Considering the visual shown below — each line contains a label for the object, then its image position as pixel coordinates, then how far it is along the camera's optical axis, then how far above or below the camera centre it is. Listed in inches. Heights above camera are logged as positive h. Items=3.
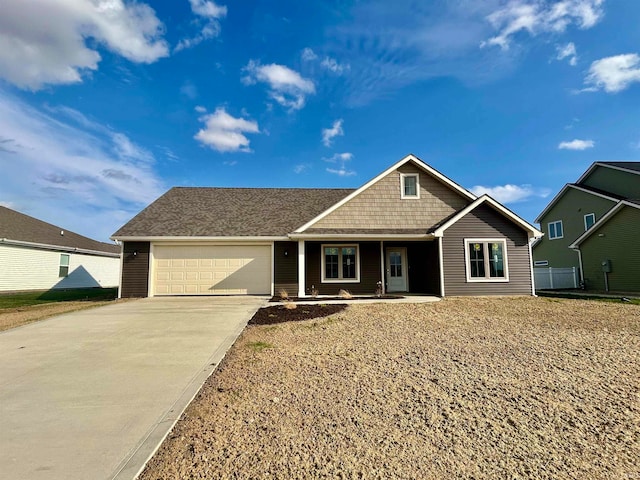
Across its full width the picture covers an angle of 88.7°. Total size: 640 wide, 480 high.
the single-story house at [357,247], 536.7 +33.5
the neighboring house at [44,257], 701.3 +29.8
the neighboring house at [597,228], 655.1 +84.7
